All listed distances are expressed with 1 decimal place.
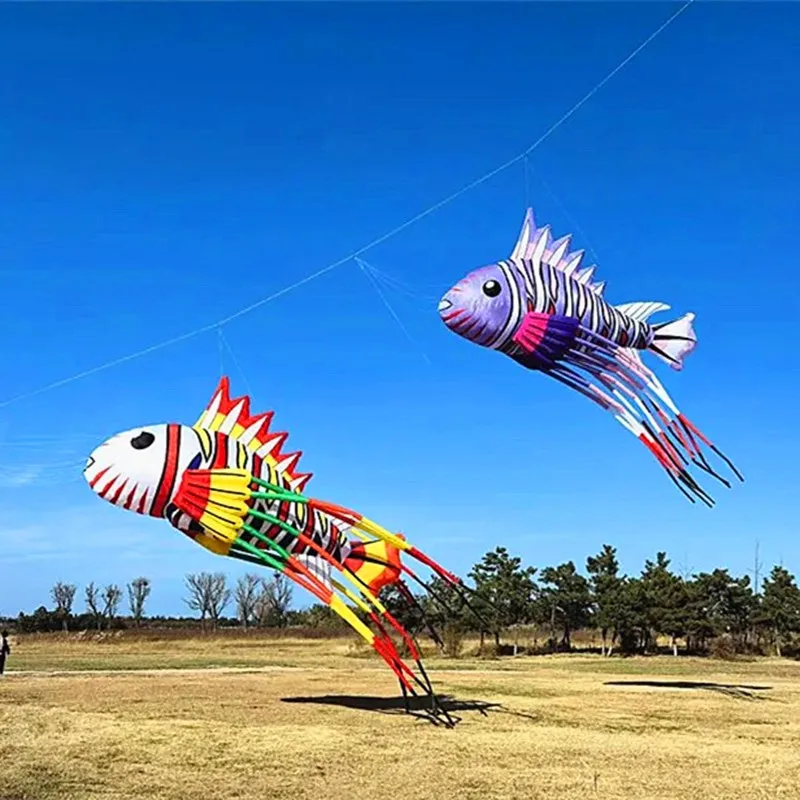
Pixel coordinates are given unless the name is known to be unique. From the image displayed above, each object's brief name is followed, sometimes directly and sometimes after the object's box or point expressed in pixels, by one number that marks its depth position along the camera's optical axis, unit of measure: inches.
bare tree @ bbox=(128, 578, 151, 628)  3398.1
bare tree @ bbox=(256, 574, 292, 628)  3120.1
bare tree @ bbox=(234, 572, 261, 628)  3412.9
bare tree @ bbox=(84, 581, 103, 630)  2942.7
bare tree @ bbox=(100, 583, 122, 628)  3080.7
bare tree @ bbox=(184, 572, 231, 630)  3324.3
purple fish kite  610.9
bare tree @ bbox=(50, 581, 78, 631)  2915.1
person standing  996.6
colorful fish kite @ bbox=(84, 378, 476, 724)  616.7
